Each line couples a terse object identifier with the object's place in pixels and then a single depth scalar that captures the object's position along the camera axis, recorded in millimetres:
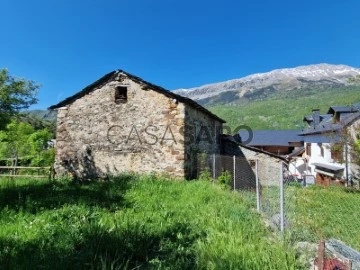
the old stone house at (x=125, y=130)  13453
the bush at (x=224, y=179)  12282
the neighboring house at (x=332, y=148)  24547
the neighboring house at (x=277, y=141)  51719
